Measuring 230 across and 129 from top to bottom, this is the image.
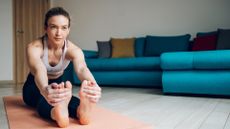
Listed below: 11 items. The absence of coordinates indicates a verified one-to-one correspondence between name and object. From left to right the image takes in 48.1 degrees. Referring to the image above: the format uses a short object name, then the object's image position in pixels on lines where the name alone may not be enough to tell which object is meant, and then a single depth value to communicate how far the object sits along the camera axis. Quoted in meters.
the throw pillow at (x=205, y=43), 3.64
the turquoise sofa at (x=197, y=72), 2.73
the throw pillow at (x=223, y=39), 3.45
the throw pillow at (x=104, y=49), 4.59
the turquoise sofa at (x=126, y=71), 3.63
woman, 1.27
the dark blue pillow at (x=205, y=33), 3.76
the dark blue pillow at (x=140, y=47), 4.43
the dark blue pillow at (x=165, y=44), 4.00
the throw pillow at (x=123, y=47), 4.44
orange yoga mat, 1.43
